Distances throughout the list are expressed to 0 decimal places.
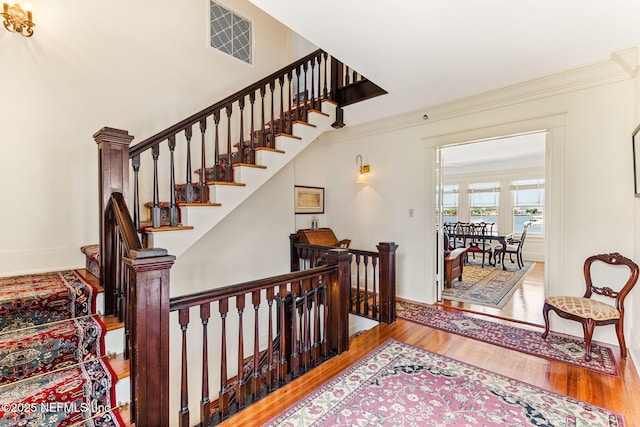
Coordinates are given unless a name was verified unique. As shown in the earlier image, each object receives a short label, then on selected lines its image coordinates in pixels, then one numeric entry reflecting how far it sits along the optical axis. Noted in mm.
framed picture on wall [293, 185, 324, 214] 4773
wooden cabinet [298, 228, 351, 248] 4391
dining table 6076
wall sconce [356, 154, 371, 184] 4516
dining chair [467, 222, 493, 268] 6338
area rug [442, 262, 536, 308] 4121
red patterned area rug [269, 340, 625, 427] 1763
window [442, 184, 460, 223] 8977
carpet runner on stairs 1285
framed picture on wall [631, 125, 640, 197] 2381
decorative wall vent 3721
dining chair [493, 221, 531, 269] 6168
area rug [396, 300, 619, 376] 2441
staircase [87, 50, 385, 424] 1415
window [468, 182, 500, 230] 8148
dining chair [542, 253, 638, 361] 2422
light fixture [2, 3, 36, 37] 2308
